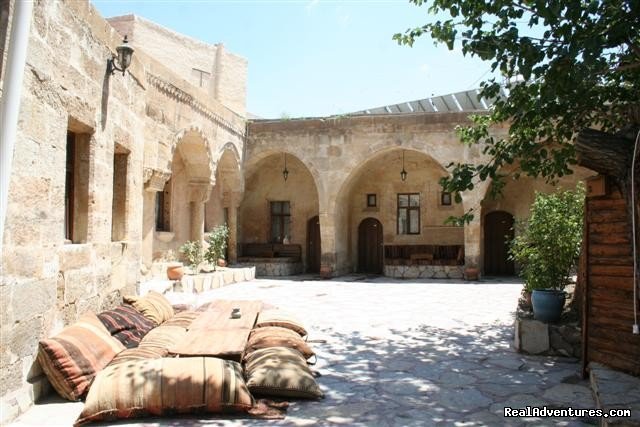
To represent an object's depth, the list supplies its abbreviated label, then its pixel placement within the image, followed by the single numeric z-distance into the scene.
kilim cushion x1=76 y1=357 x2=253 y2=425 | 3.56
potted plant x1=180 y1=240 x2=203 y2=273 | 12.30
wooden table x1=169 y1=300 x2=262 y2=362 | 4.46
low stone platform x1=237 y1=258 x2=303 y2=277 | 15.57
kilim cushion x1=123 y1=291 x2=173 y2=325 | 5.84
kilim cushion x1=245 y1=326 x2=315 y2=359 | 4.88
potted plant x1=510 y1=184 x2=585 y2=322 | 6.03
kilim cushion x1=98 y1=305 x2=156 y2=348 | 4.92
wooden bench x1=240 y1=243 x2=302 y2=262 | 16.64
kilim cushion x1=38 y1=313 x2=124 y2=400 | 3.90
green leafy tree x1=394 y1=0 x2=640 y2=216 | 3.71
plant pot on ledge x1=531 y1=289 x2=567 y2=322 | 5.46
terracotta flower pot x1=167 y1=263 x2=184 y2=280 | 10.74
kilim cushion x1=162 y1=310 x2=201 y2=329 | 5.84
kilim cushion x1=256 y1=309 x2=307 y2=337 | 5.63
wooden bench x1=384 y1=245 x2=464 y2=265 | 15.48
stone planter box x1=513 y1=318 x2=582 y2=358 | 5.39
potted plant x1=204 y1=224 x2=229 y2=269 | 12.88
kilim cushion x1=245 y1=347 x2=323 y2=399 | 3.99
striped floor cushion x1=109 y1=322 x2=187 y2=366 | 4.35
